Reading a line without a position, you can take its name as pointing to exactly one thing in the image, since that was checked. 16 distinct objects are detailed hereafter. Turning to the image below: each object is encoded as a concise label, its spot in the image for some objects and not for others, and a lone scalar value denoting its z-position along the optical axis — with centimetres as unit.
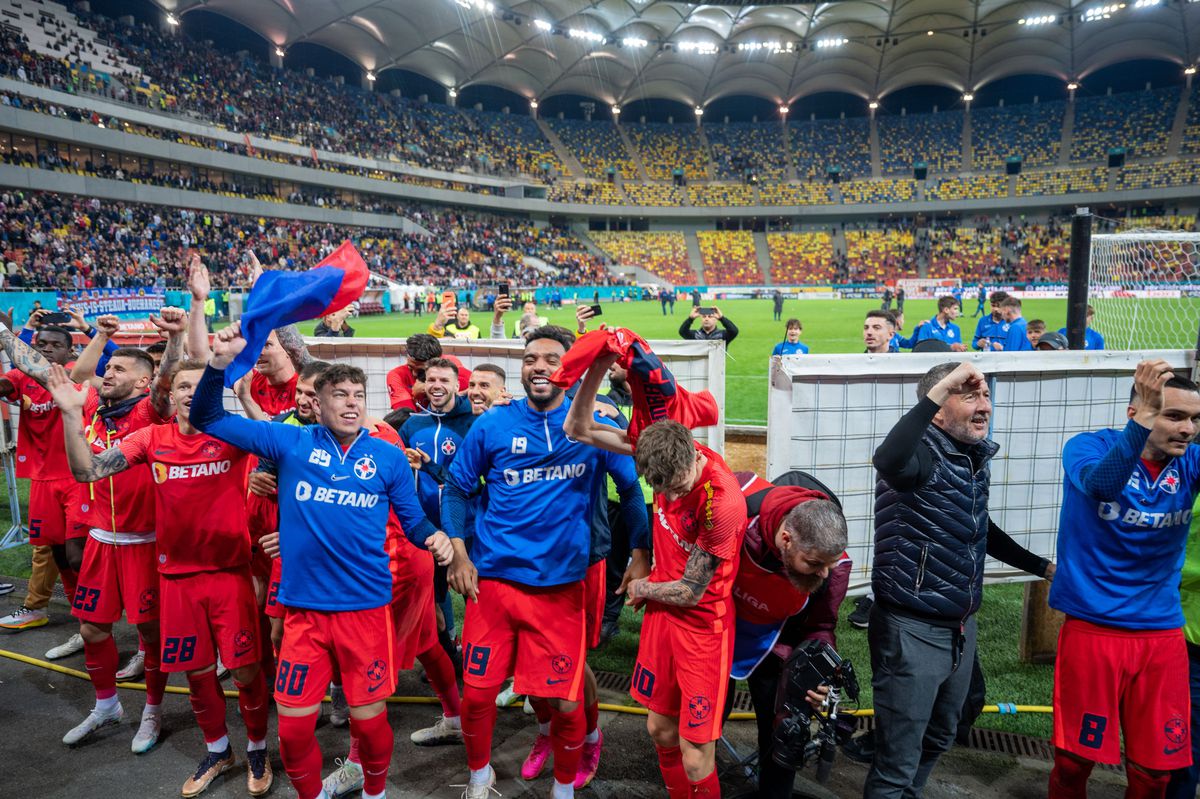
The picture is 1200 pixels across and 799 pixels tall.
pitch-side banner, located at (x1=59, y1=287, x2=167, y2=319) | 2245
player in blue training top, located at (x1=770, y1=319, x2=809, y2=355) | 924
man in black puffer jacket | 310
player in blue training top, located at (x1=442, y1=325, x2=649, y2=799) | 359
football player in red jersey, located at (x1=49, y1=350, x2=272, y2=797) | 385
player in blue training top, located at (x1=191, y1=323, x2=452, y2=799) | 335
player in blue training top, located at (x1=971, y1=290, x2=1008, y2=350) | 984
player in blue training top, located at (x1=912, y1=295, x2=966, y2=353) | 1035
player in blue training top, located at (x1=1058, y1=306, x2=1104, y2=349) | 861
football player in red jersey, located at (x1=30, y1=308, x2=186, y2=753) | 427
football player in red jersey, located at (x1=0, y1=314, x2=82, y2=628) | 564
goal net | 1077
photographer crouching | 279
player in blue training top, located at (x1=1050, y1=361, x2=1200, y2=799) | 306
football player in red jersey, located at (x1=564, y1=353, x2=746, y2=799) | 294
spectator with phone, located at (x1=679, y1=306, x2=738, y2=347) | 875
